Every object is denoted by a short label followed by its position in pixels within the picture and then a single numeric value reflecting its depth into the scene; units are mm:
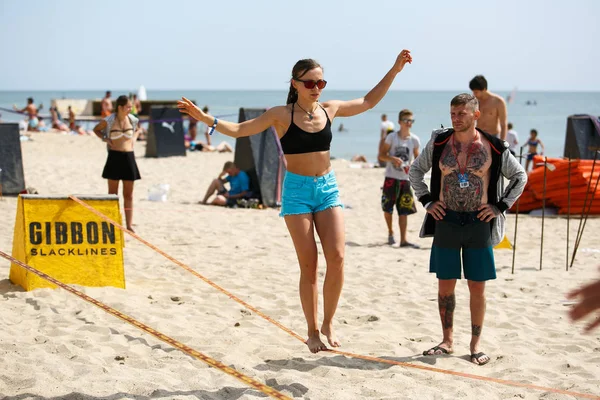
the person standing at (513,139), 18973
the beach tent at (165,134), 21109
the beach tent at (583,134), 14086
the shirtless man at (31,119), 29895
